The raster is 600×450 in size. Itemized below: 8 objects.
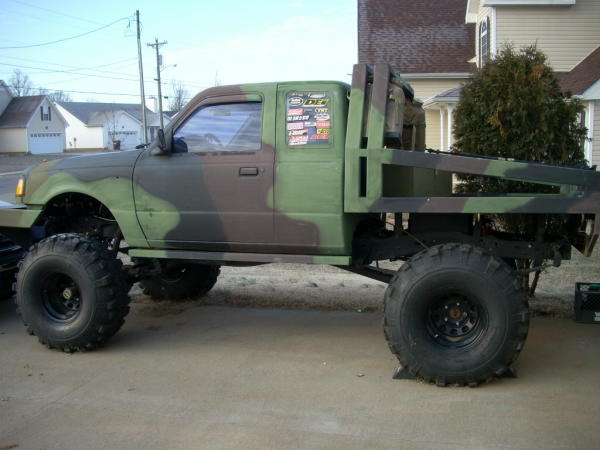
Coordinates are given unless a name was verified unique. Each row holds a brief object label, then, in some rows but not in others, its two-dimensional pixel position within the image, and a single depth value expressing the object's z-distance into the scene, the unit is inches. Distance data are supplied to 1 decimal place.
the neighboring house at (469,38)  646.5
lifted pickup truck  175.5
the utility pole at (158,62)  1893.1
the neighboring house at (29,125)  2303.2
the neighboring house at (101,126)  2901.1
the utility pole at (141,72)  1601.9
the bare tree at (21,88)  3575.3
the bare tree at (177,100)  3137.3
